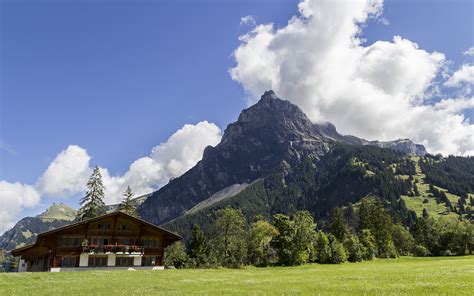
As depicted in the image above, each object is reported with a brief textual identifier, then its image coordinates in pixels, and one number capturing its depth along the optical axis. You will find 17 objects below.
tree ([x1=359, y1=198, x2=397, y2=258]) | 115.00
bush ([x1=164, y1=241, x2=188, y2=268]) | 86.62
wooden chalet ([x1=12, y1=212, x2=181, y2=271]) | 62.53
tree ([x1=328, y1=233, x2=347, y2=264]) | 85.75
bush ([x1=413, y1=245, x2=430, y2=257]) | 123.62
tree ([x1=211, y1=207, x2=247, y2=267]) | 81.94
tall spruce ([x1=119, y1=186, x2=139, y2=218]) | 90.21
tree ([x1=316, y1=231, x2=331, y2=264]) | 85.75
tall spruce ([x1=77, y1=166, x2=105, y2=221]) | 86.12
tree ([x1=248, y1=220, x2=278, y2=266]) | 86.06
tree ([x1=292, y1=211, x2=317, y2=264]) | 81.44
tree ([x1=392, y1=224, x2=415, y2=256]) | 132.38
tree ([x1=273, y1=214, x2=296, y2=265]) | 81.88
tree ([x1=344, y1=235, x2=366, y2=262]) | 92.88
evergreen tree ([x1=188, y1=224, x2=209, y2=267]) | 88.75
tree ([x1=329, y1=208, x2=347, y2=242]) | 113.06
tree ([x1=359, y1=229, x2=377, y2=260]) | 101.07
